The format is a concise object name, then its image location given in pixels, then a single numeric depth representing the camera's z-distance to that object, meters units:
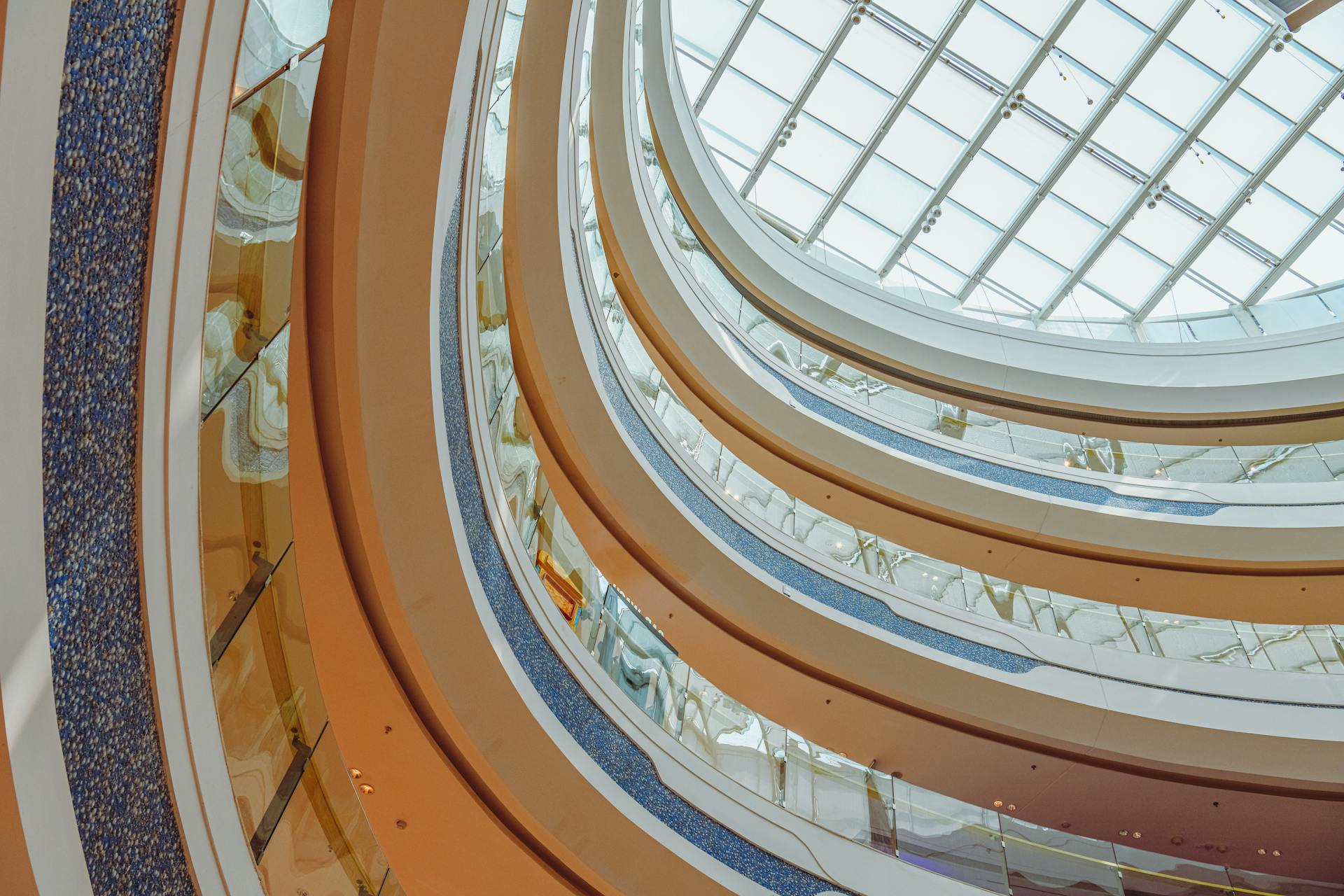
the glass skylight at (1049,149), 13.52
